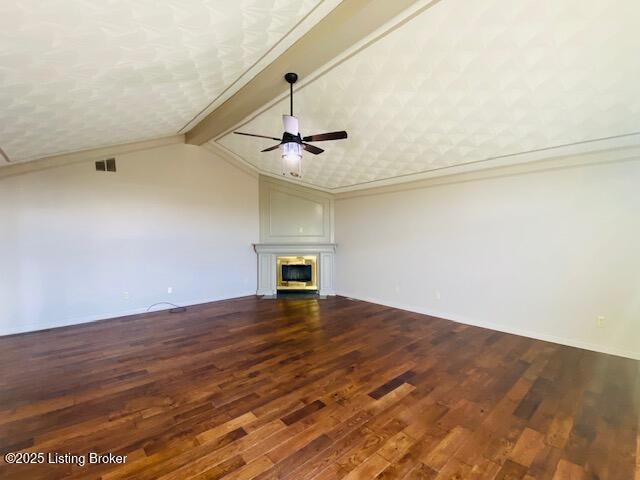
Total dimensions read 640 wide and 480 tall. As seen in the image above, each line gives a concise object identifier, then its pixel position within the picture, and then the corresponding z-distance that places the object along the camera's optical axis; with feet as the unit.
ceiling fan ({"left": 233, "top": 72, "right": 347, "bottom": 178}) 9.15
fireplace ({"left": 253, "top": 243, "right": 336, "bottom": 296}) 20.98
